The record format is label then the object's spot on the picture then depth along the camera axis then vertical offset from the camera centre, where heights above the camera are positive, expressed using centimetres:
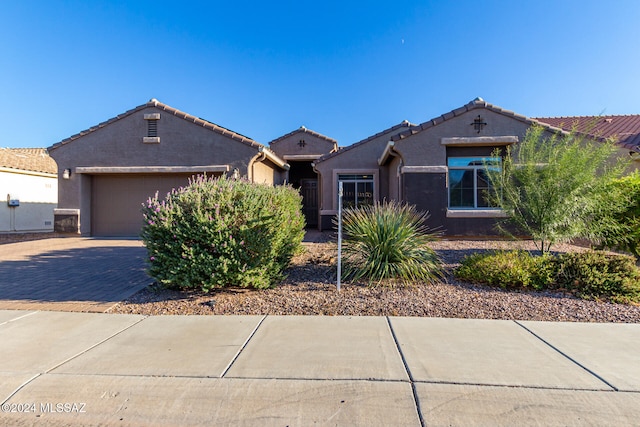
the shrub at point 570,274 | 564 -99
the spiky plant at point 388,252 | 648 -68
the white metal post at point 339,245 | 594 -49
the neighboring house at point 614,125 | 1487 +440
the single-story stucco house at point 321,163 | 1205 +213
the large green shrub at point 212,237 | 555 -33
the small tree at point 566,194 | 670 +44
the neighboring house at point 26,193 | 1739 +131
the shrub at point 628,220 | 684 -8
